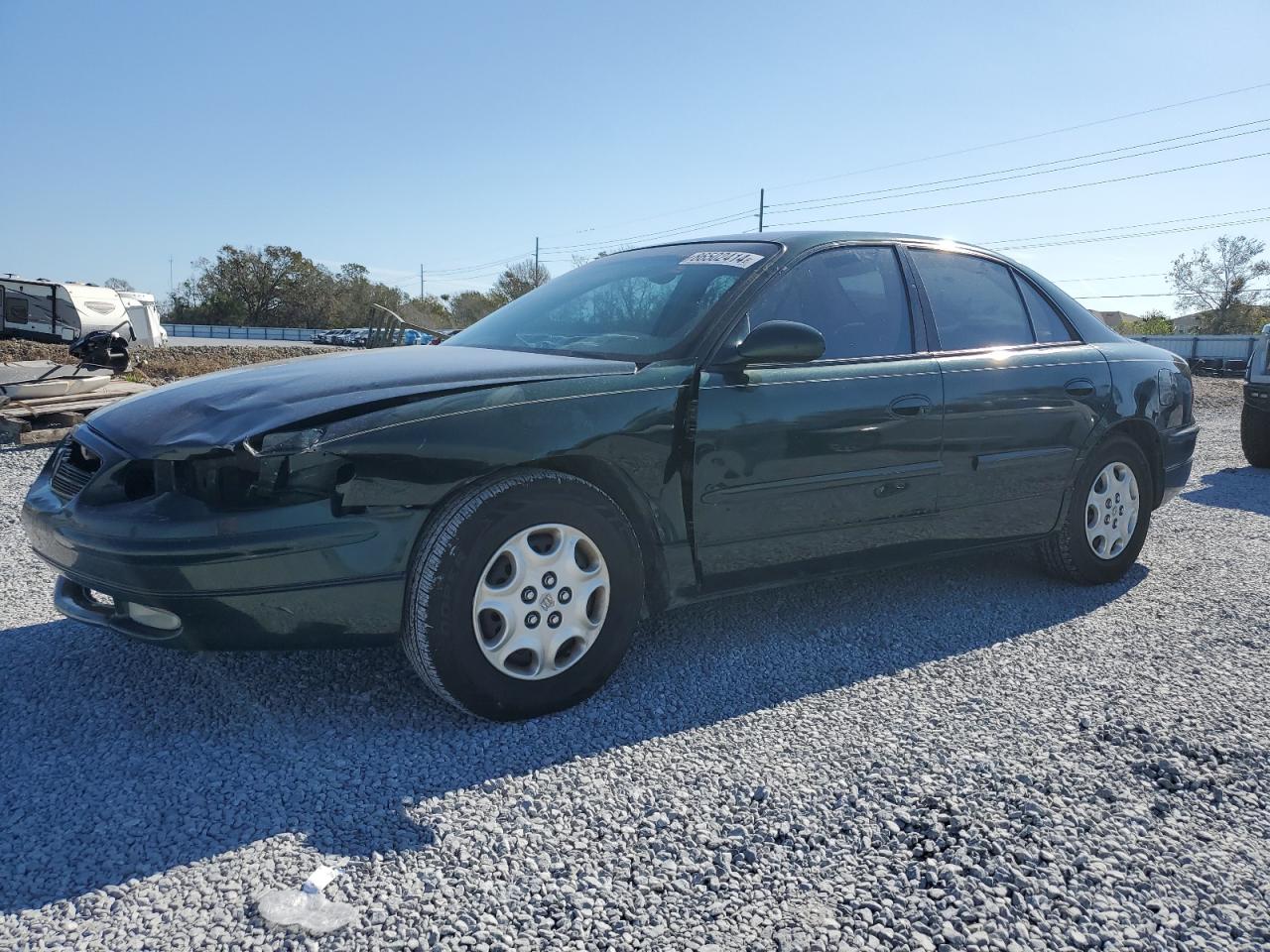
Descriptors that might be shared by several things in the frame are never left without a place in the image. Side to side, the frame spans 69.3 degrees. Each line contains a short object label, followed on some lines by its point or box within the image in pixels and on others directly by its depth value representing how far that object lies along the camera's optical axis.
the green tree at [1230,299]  57.66
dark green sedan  2.46
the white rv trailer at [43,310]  23.67
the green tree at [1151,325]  62.29
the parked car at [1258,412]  9.00
